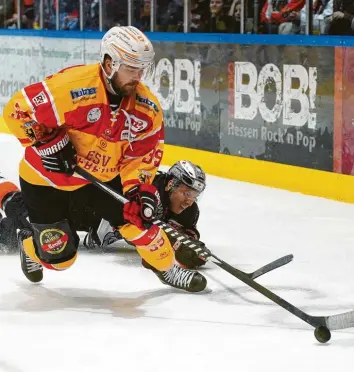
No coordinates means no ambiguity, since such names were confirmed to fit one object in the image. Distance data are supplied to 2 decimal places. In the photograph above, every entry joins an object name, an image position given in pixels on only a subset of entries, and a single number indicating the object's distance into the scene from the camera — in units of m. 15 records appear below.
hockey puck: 6.17
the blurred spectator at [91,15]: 17.06
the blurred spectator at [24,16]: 19.04
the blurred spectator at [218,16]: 14.00
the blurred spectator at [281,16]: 12.71
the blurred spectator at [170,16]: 15.06
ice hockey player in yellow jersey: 7.11
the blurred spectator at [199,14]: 14.46
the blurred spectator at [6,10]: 19.82
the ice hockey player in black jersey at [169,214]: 8.35
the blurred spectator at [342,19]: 11.79
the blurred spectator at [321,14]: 12.14
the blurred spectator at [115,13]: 16.33
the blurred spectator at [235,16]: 13.73
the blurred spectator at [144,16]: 15.80
